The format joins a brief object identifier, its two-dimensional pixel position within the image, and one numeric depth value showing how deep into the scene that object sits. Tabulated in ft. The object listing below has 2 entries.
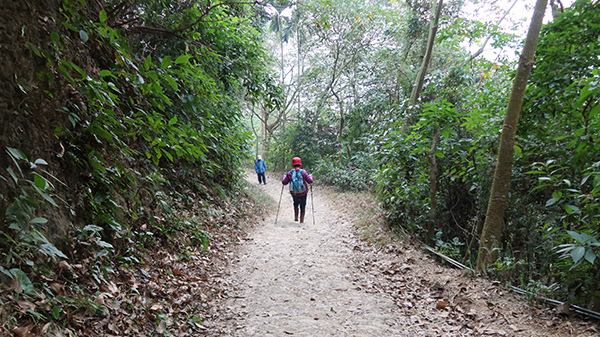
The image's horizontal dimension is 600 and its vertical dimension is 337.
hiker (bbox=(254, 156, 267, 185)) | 62.18
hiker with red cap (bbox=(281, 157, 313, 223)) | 31.71
